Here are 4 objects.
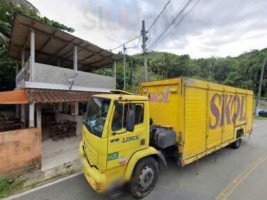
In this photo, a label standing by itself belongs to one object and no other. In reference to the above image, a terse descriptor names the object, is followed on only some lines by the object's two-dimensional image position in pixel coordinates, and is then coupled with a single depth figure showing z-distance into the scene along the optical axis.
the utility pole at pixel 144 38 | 11.95
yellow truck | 3.93
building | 5.75
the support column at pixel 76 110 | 11.11
